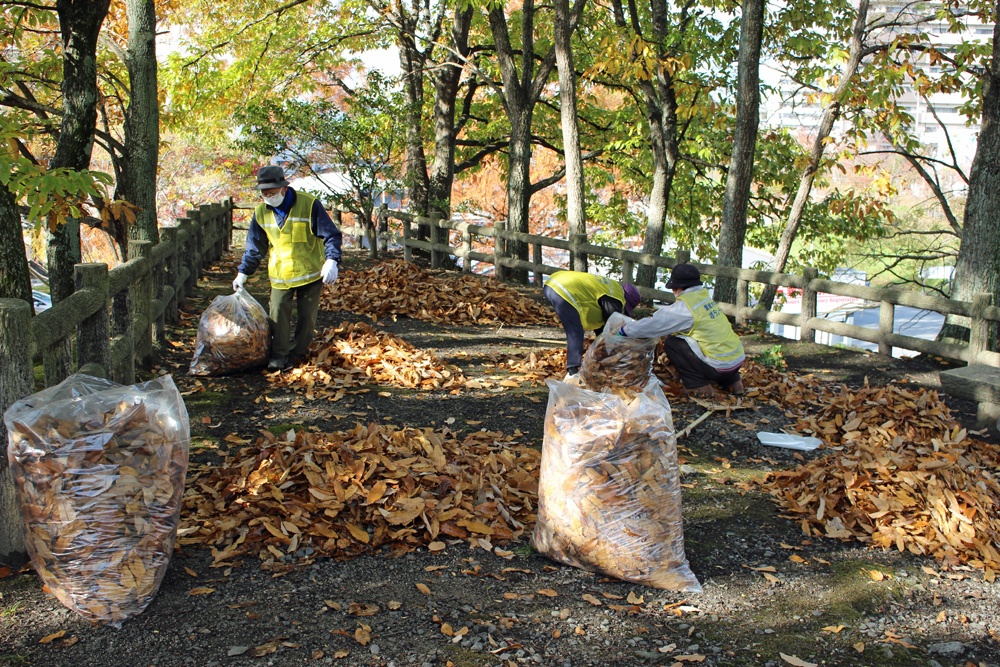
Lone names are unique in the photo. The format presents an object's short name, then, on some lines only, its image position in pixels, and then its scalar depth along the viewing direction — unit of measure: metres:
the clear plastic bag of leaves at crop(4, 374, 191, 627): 2.95
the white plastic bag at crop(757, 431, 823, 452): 5.50
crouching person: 5.99
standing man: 6.26
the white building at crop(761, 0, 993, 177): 13.23
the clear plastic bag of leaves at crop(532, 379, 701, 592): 3.45
